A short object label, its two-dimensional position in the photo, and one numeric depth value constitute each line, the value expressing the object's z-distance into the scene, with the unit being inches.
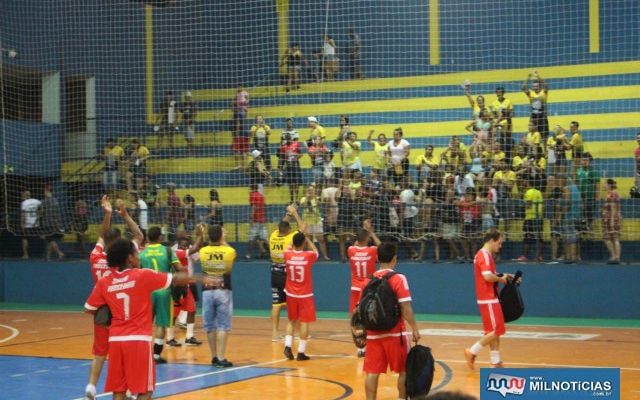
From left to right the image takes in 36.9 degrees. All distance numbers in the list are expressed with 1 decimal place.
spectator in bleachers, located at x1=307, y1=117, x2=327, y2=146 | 1063.2
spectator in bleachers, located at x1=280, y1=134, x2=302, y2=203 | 1026.1
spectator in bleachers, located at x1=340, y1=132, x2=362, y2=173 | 1015.0
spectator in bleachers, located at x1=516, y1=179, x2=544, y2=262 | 892.0
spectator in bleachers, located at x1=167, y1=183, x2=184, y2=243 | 1053.8
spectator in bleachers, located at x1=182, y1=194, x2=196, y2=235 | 1028.5
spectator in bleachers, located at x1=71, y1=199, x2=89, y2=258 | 1097.4
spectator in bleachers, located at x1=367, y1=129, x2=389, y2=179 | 985.1
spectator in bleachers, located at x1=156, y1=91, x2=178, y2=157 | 1187.3
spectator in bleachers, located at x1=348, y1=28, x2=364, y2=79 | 1203.9
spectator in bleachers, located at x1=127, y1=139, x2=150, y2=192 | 1119.0
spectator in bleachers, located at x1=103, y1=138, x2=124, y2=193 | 1142.3
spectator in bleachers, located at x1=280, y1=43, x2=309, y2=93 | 1176.2
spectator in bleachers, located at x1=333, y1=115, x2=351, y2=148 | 1041.5
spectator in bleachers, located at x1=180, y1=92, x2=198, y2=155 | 1181.7
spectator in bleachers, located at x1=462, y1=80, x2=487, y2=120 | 1017.5
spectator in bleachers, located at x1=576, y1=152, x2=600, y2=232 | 876.0
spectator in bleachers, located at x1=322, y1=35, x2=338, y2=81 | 1200.8
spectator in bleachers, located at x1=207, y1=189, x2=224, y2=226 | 992.2
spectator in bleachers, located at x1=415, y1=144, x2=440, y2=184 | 955.3
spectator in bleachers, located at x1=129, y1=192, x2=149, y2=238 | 1043.9
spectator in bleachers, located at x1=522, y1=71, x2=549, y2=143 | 976.9
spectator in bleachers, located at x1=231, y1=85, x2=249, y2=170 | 1117.1
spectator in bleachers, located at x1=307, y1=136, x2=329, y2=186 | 1008.2
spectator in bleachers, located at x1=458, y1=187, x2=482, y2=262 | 903.1
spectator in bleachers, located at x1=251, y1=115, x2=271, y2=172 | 1069.8
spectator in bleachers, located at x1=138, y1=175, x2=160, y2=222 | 1079.0
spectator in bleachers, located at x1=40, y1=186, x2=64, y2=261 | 1119.0
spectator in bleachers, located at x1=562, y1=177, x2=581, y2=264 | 871.7
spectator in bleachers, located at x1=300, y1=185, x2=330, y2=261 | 965.2
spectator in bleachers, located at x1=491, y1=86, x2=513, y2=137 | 975.0
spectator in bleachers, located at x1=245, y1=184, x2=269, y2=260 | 1021.2
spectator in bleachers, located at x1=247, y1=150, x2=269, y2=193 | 1045.2
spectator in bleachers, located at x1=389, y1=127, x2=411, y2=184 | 971.9
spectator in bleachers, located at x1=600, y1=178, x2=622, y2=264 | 857.5
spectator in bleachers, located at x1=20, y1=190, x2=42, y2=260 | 1125.7
